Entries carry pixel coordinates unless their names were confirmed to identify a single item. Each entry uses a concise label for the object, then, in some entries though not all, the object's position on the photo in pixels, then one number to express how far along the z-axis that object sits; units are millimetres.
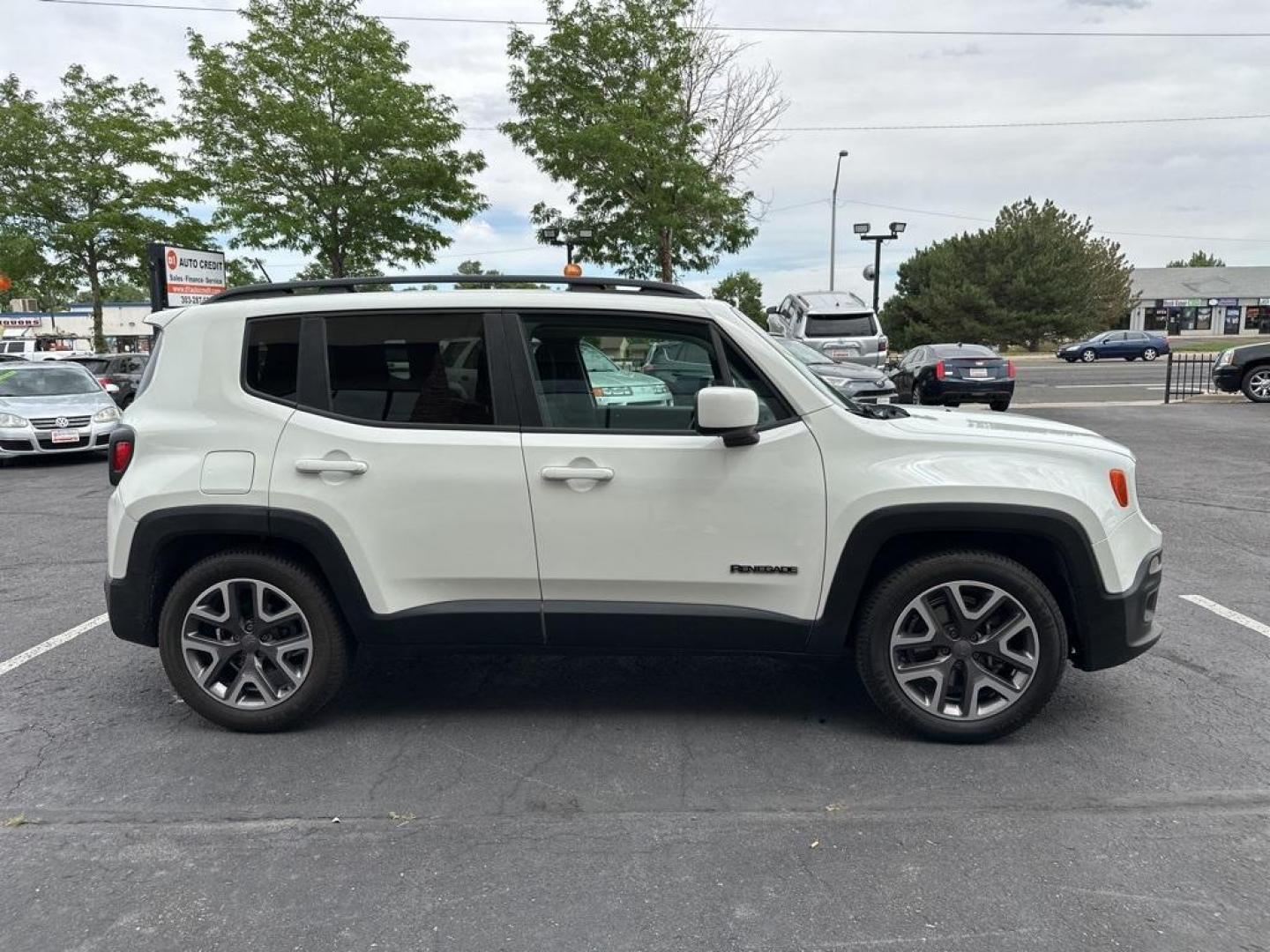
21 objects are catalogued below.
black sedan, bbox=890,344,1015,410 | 16969
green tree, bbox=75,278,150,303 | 25328
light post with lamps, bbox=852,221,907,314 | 27609
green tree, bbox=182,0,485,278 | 18891
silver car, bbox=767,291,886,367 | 17531
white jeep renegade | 3371
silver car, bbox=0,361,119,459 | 11945
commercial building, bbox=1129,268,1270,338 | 70562
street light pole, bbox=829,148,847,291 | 31734
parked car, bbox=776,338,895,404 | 12227
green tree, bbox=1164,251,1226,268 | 106000
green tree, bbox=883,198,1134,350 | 51406
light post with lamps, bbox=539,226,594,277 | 16572
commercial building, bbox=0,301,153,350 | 73531
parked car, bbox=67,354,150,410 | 19000
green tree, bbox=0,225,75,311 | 21953
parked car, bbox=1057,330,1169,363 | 40969
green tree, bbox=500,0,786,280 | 18516
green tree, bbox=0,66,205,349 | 21828
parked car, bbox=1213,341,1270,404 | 17234
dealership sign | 17203
